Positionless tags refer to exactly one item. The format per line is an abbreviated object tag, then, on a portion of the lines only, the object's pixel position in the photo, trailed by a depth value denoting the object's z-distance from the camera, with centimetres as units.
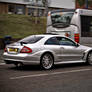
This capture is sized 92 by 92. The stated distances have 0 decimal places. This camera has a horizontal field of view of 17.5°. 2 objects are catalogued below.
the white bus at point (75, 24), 1970
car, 1123
